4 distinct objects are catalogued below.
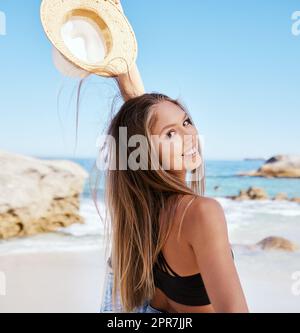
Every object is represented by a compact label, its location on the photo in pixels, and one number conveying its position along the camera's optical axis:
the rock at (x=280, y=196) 8.31
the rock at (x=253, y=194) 7.83
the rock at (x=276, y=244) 4.34
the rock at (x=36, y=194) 4.30
